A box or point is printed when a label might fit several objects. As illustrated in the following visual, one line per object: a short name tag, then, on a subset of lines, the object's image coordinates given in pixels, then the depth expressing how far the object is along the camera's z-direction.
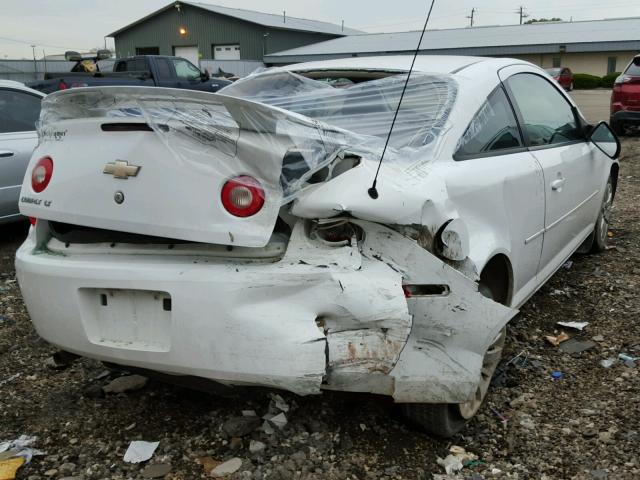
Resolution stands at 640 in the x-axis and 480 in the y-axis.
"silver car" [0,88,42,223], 5.31
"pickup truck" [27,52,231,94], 11.57
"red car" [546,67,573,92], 26.94
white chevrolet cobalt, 2.13
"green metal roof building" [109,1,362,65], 42.09
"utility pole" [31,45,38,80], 29.64
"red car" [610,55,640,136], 11.23
